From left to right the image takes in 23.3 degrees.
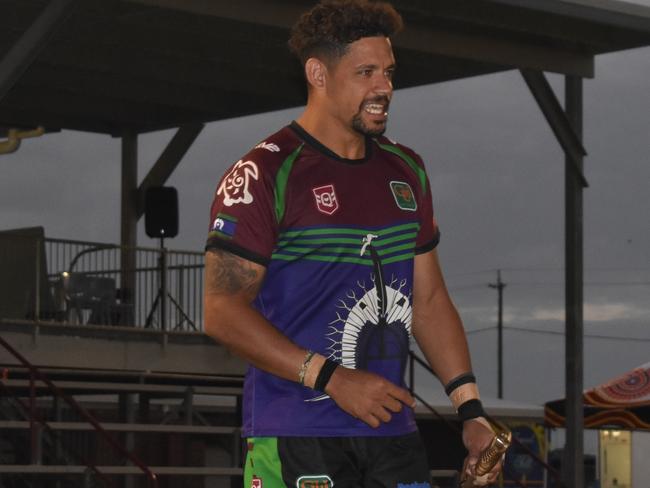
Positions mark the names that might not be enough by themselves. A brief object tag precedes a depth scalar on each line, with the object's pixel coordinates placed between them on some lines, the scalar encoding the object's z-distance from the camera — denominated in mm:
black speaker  22203
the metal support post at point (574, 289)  17906
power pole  69750
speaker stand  19984
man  3996
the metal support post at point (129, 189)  23562
